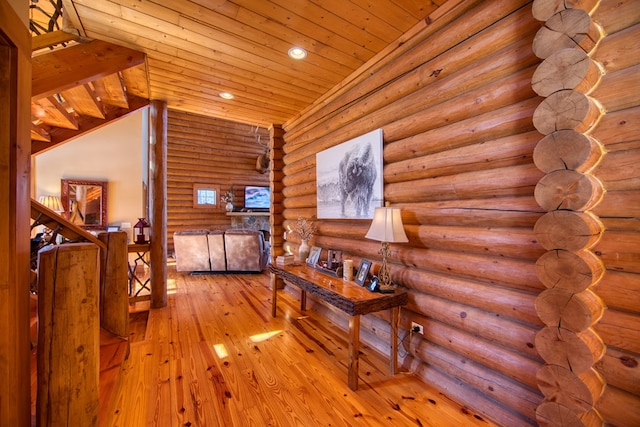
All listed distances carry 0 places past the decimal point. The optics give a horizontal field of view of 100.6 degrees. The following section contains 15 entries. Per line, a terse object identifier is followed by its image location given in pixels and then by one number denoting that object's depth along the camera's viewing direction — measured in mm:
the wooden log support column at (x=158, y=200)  3684
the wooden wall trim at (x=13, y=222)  1140
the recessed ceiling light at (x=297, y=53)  2527
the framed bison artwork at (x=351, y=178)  2615
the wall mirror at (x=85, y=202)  6273
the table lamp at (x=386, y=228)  2090
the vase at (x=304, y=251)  3522
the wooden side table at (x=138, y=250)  3640
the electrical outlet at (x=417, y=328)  2166
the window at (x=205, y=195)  8406
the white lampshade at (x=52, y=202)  5461
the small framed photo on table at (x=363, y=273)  2412
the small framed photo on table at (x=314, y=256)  3266
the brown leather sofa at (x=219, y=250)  5547
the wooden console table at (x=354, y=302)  2020
